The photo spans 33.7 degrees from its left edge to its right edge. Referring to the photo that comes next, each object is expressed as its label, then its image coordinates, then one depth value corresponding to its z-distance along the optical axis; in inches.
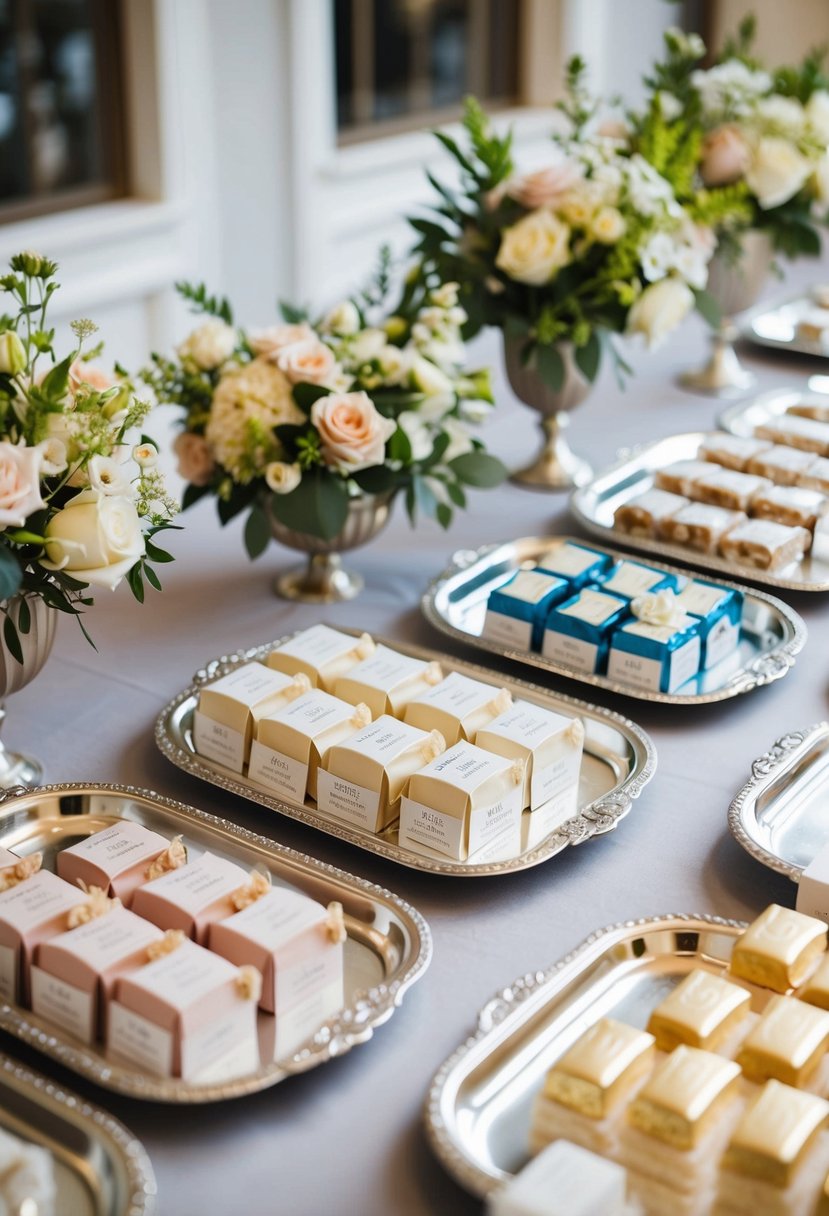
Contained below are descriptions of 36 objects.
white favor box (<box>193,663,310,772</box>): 48.2
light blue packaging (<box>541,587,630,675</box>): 55.1
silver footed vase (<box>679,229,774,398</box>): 90.0
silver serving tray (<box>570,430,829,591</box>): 63.7
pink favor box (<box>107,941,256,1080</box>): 34.3
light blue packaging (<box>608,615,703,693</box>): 53.8
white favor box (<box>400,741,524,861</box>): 43.3
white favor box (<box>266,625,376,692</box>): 50.6
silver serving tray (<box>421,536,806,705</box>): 54.6
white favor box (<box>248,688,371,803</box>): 46.3
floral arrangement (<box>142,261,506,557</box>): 55.7
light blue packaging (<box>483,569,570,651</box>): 56.6
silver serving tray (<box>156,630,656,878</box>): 43.8
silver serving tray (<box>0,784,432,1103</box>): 34.5
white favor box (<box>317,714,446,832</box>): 44.5
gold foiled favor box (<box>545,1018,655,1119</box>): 33.6
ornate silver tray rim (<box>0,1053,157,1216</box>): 30.9
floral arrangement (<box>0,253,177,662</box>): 41.0
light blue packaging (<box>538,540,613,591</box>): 58.4
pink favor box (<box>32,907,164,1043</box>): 35.6
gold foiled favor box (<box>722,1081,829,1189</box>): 31.7
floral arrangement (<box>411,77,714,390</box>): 67.0
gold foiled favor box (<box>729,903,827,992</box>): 37.9
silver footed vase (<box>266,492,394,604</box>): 59.8
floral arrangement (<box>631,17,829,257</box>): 83.3
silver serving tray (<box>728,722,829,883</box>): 44.8
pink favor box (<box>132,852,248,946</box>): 37.9
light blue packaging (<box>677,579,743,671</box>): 55.7
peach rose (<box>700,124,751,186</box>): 83.2
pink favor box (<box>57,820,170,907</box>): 39.8
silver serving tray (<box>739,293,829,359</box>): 96.4
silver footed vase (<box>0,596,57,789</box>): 45.4
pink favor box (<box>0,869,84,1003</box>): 36.9
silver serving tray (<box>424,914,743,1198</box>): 33.8
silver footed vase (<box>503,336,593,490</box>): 72.2
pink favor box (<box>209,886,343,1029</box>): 36.8
